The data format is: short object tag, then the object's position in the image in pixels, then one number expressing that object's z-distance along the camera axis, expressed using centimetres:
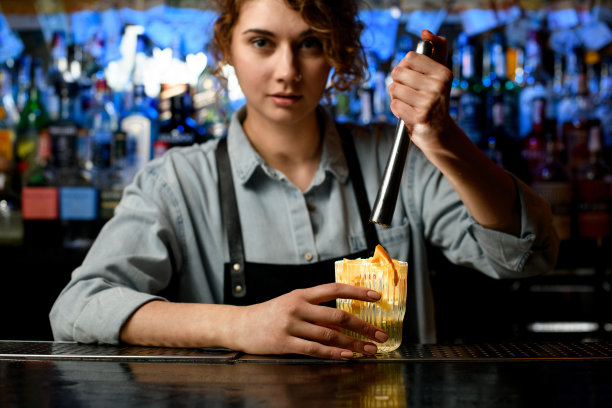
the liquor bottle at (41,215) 227
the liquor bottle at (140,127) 232
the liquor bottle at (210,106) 242
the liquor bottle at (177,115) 234
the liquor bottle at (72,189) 225
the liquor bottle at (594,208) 208
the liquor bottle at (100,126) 236
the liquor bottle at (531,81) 239
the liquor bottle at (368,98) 236
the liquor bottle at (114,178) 223
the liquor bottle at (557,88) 241
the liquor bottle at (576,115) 226
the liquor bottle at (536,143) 223
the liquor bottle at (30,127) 246
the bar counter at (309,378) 76
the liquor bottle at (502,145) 222
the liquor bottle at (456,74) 233
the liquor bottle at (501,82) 239
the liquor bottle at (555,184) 207
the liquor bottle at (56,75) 250
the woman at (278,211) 119
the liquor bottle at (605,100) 236
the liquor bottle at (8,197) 229
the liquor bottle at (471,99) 230
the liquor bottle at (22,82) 257
